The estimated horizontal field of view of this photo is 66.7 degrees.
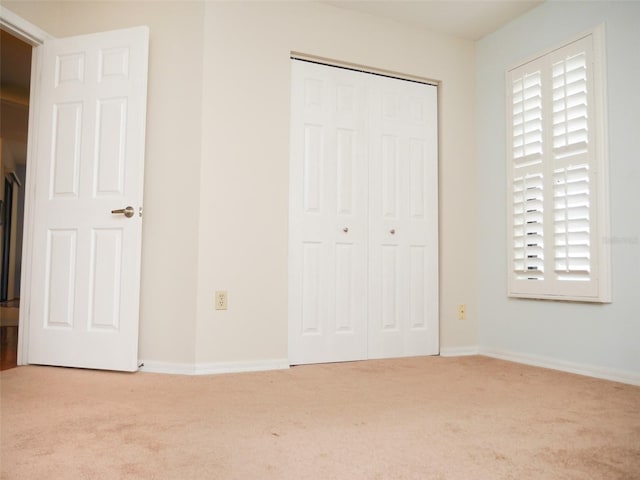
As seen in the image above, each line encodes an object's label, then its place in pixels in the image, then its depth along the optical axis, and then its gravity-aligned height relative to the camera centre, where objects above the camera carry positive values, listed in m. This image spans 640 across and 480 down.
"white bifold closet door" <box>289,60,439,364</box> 3.34 +0.34
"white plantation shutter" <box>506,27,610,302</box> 2.96 +0.60
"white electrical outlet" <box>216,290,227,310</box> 3.01 -0.24
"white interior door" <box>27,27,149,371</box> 2.93 +0.36
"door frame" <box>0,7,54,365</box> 3.01 +0.60
